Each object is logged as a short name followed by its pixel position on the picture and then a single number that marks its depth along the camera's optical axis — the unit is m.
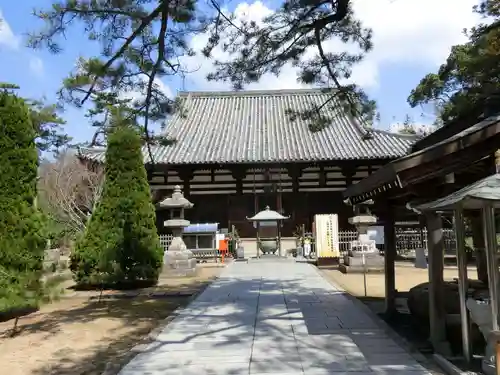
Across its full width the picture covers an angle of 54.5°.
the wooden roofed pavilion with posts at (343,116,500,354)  5.34
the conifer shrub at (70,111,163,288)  12.93
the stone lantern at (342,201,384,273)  16.16
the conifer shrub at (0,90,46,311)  8.88
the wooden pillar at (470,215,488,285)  7.38
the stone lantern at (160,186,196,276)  16.19
